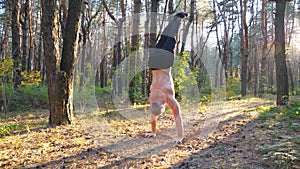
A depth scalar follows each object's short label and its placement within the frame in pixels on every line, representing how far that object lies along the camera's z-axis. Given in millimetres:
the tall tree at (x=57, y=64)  4836
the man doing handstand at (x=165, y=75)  3574
